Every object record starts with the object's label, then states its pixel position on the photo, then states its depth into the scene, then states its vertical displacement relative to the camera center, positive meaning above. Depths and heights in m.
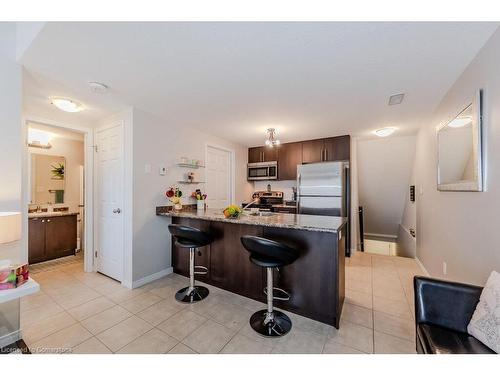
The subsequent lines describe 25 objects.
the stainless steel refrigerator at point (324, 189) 3.67 -0.03
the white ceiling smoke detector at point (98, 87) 2.03 +1.02
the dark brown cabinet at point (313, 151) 4.17 +0.76
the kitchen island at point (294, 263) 1.88 -0.79
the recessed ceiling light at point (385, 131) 3.44 +0.96
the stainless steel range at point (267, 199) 4.65 -0.27
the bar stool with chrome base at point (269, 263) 1.69 -0.64
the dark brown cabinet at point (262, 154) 4.76 +0.80
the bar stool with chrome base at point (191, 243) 2.21 -0.61
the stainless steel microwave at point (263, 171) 4.71 +0.40
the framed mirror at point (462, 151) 1.55 +0.32
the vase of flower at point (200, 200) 3.28 -0.20
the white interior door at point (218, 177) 3.97 +0.21
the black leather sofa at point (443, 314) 1.10 -0.79
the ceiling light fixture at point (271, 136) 3.23 +0.92
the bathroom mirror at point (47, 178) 3.67 +0.18
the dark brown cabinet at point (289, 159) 4.47 +0.63
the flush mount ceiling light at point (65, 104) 2.33 +0.98
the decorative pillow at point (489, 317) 1.04 -0.69
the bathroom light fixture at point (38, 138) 3.50 +0.87
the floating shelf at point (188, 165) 3.24 +0.37
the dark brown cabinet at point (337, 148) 3.90 +0.76
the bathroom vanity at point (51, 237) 3.33 -0.84
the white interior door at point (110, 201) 2.77 -0.18
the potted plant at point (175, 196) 2.99 -0.12
